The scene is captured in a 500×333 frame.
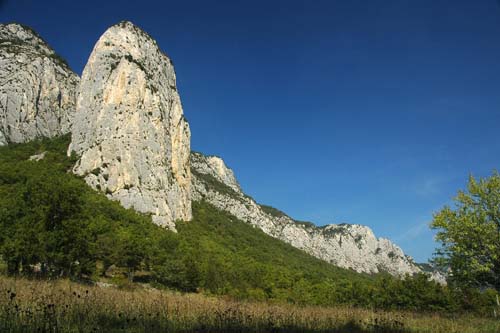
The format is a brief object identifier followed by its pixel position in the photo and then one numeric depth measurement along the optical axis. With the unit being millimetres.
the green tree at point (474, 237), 22047
